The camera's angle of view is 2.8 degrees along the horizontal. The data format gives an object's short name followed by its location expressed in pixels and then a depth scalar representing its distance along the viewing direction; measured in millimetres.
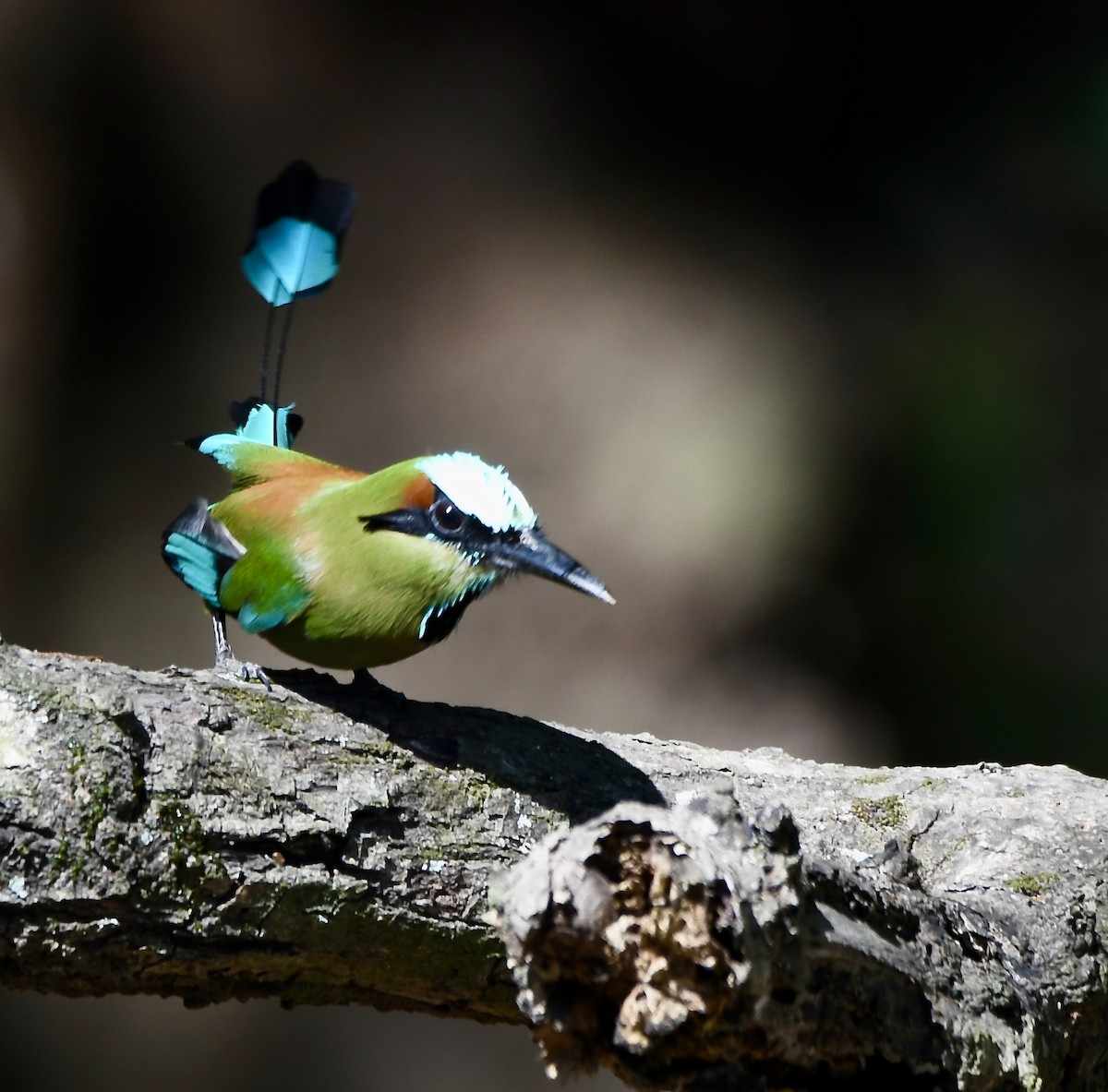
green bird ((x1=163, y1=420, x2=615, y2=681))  5940
